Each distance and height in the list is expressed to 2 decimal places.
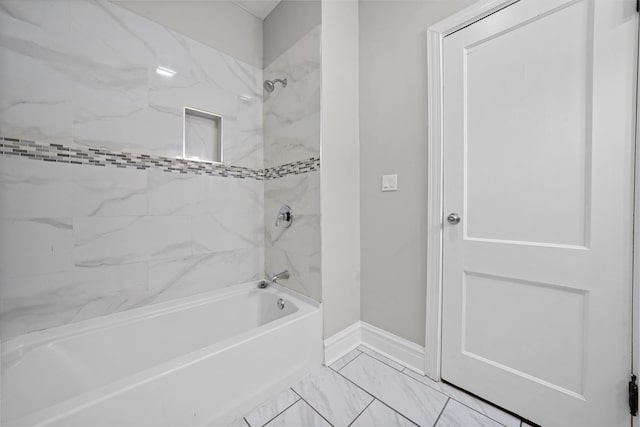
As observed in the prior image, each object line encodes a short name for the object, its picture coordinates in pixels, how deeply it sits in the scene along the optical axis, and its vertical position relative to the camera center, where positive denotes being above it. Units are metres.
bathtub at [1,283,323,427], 0.84 -0.70
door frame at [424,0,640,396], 1.32 +0.08
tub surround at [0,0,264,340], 1.15 +0.23
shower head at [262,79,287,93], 1.79 +0.96
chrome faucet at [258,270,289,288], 1.76 -0.51
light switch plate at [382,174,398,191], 1.54 +0.18
